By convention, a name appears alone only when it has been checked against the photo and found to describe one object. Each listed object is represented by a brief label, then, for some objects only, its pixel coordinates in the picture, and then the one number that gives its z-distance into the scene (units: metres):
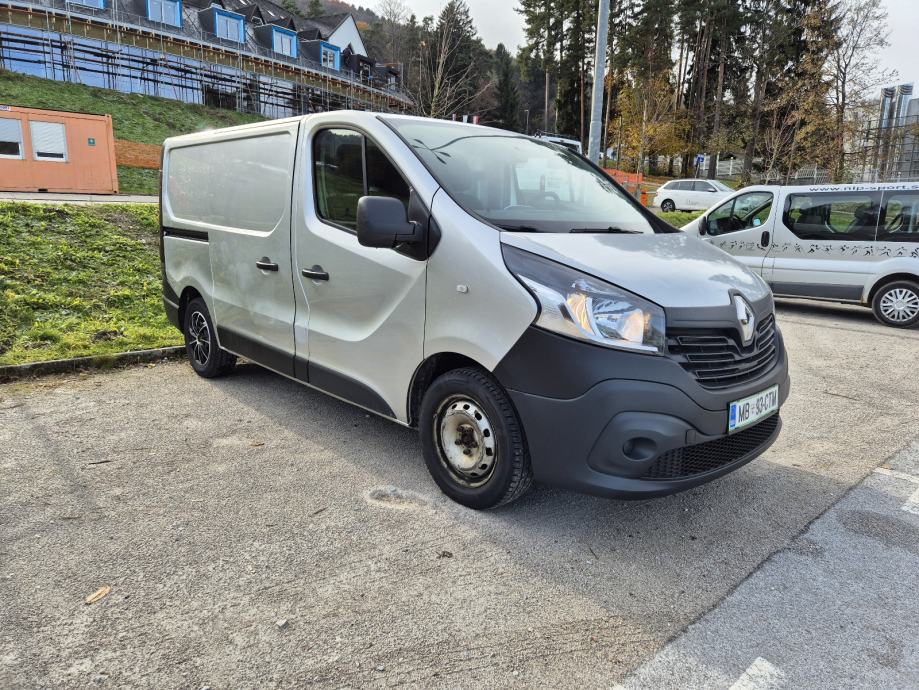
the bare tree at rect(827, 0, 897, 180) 24.70
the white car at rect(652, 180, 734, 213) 26.83
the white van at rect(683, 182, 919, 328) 8.37
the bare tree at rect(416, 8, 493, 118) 19.27
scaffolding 32.59
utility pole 11.72
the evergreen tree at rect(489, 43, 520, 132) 61.47
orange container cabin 16.52
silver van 2.71
